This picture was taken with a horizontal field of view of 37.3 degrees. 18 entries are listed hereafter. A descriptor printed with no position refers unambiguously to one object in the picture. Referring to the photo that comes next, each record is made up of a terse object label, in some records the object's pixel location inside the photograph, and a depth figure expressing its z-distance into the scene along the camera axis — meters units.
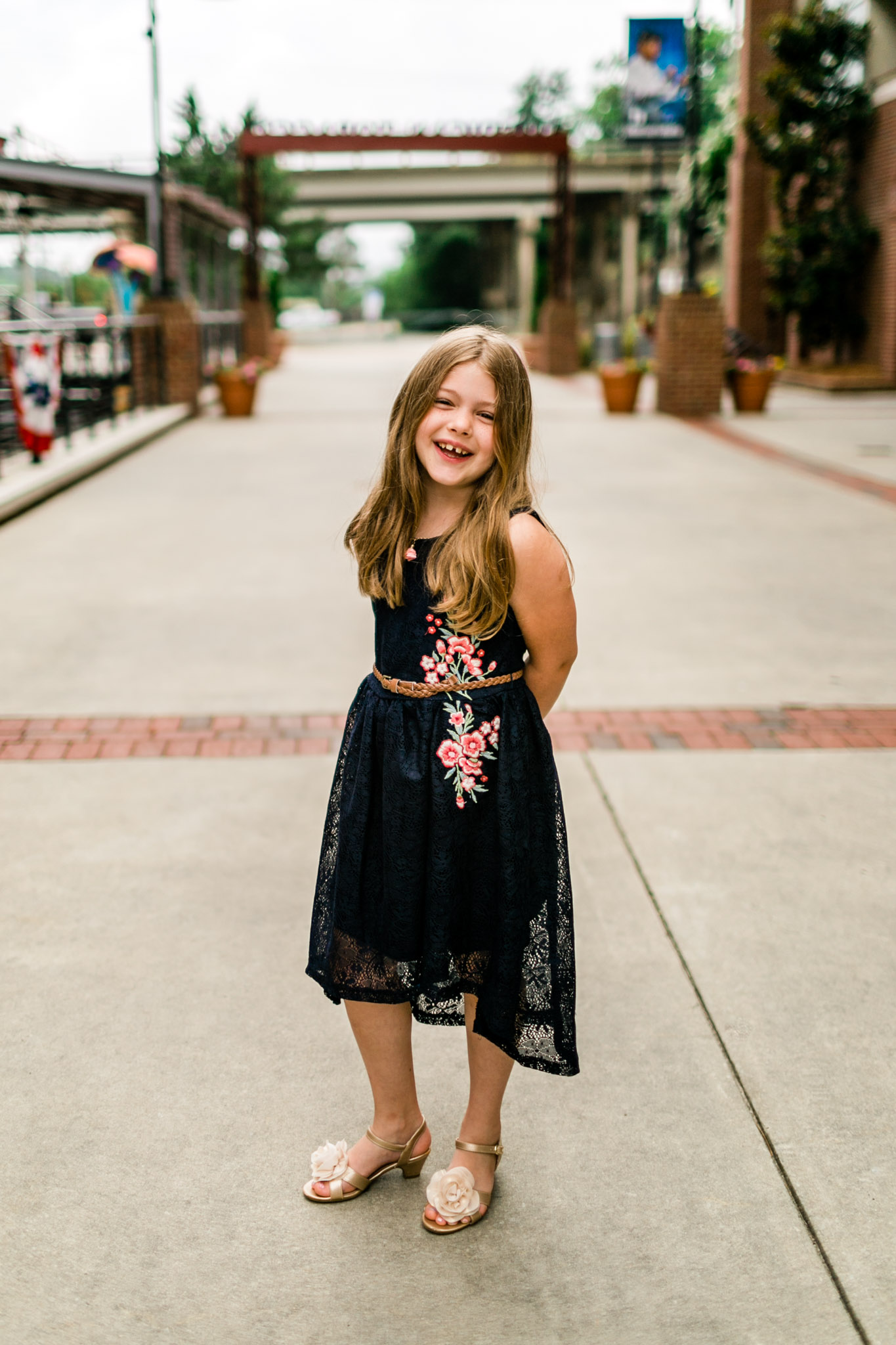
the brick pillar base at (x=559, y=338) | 25.53
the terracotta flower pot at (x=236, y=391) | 16.81
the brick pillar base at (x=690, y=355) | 16.47
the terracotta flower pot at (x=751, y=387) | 16.42
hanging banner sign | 18.47
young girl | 2.21
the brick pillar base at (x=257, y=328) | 26.03
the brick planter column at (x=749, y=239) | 25.64
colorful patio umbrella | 22.33
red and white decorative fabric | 10.66
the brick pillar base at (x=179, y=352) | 17.61
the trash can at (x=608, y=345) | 33.41
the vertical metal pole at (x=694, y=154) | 15.37
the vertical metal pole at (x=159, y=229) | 17.73
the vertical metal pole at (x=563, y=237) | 23.98
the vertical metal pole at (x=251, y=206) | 23.16
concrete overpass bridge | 51.44
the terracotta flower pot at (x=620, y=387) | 16.77
